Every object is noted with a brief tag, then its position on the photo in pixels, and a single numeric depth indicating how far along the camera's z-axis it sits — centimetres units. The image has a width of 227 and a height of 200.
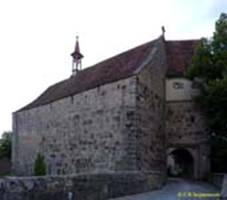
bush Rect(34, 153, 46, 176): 2003
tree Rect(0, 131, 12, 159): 3255
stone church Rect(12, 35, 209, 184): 1577
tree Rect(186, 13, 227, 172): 1571
